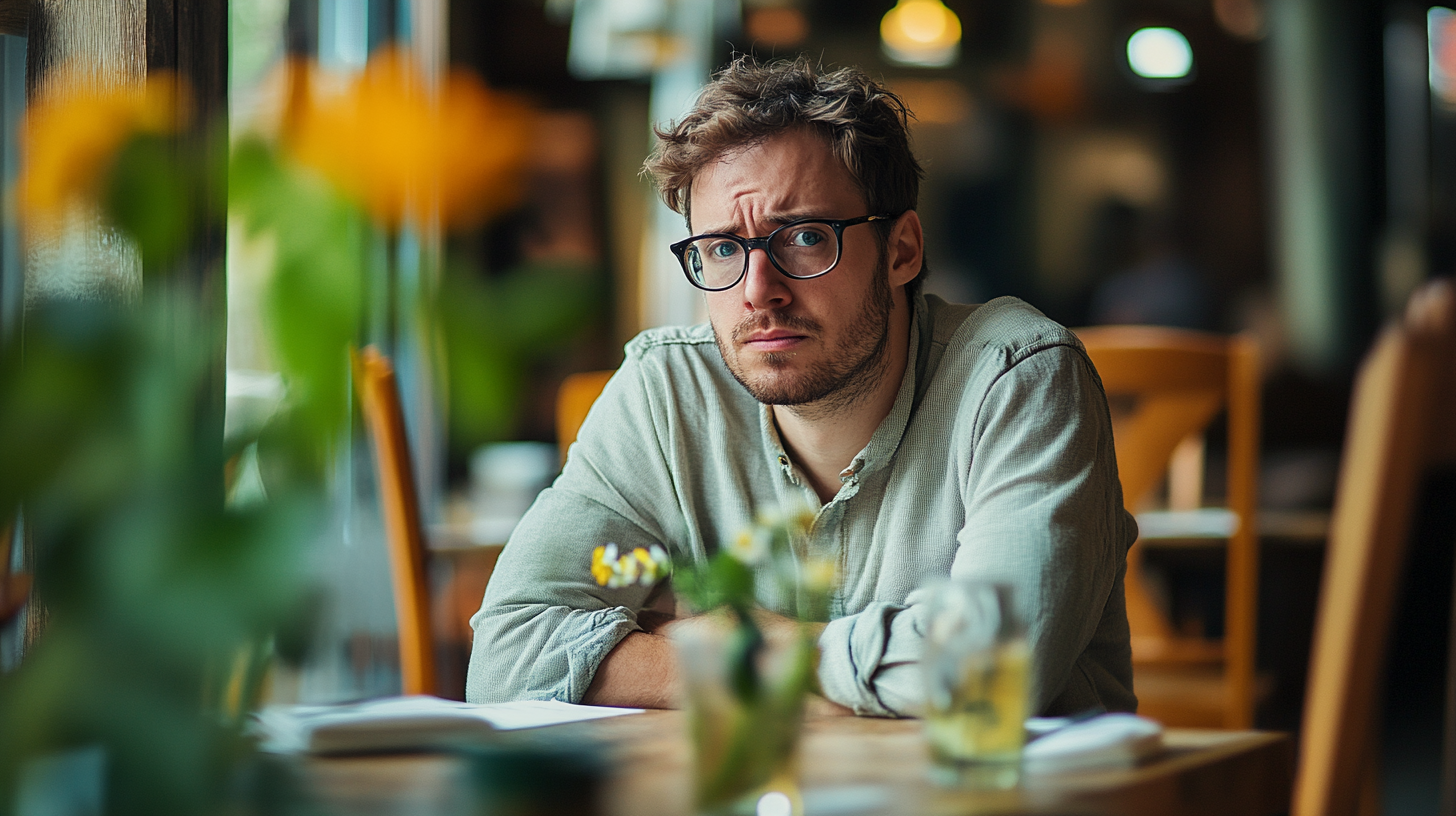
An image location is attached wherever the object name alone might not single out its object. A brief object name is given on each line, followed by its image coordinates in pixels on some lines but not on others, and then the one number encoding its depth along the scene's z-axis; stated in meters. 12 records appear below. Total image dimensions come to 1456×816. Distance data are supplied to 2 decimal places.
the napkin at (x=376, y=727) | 2.25
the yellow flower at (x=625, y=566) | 2.21
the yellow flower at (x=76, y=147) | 0.91
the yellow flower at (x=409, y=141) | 0.87
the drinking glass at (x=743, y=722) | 1.90
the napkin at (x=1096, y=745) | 2.21
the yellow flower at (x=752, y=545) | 2.04
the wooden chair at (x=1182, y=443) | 2.92
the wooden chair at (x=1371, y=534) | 2.26
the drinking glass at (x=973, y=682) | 2.17
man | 2.52
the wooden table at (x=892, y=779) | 1.98
